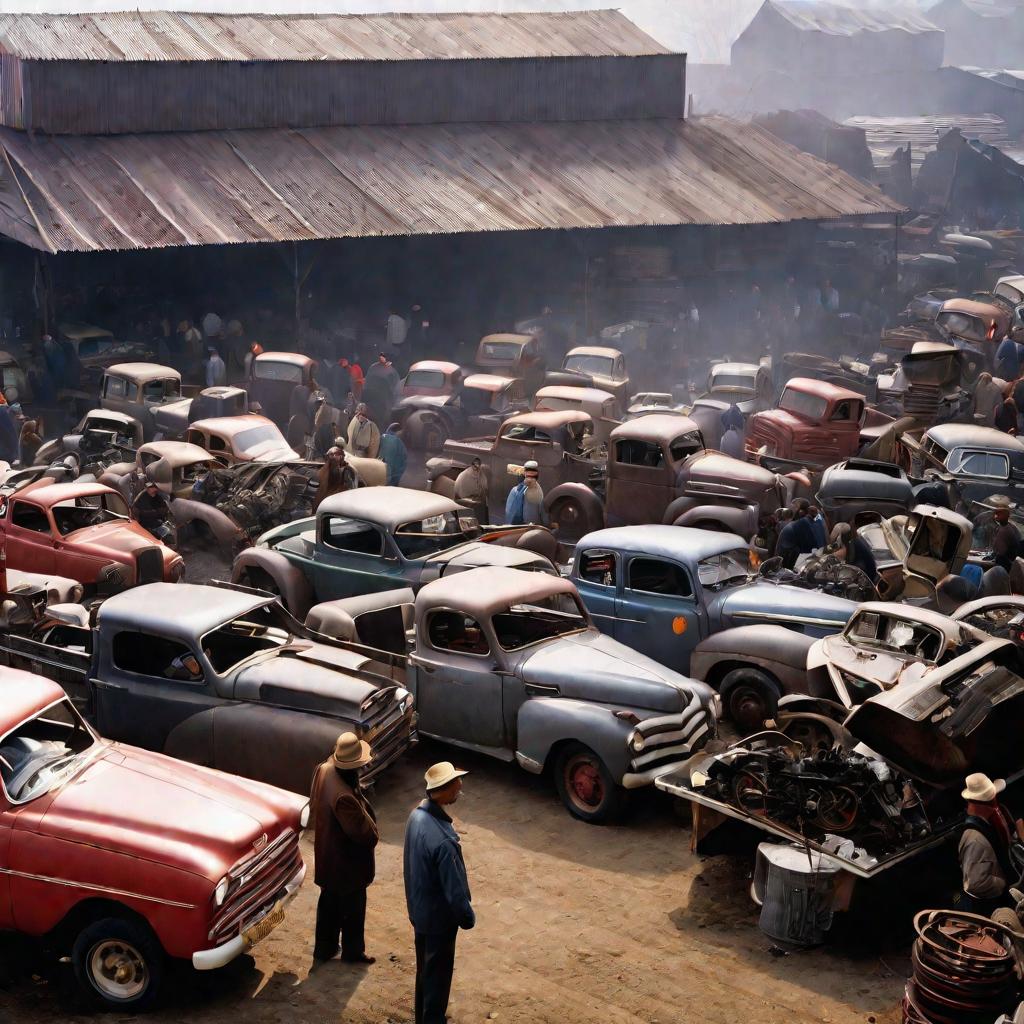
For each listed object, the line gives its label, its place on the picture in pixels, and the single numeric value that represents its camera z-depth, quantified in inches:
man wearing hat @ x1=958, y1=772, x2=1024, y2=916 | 301.1
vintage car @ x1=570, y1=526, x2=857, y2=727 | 459.2
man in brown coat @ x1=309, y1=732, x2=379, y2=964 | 299.7
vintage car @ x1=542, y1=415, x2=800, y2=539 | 621.9
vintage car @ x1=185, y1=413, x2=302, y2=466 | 711.1
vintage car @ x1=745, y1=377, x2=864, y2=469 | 754.2
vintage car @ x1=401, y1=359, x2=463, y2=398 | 924.0
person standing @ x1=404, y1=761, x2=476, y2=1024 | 269.0
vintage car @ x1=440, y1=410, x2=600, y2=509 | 696.4
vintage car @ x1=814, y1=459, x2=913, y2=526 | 629.9
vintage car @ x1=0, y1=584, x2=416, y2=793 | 381.1
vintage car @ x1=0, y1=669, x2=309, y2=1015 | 282.5
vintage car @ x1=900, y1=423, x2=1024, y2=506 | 660.1
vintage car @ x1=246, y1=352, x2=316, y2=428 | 890.7
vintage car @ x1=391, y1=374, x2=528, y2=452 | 877.2
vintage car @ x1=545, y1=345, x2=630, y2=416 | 950.4
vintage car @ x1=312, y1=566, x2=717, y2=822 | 382.9
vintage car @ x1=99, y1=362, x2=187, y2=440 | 826.8
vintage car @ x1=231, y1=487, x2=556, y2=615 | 496.7
